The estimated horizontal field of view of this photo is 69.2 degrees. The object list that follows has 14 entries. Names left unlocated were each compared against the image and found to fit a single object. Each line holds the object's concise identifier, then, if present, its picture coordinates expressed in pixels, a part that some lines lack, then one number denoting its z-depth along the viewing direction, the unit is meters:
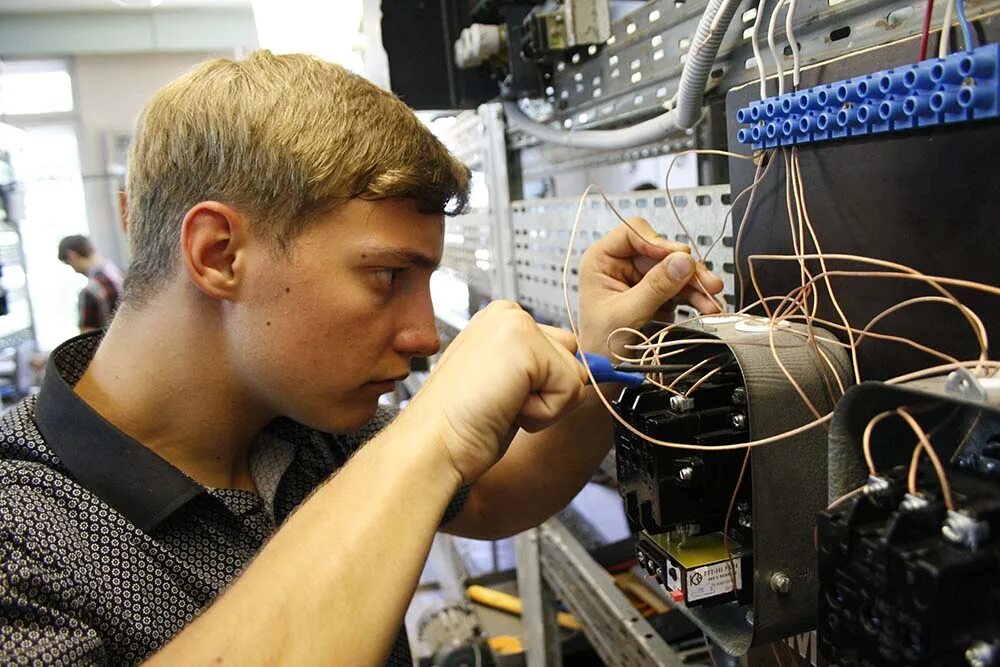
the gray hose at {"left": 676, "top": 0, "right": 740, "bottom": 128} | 0.68
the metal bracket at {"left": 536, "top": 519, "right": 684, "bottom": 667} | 1.04
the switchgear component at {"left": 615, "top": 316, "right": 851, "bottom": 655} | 0.58
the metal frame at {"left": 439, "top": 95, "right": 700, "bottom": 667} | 1.10
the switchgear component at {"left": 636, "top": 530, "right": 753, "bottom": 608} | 0.60
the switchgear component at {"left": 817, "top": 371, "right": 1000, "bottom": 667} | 0.37
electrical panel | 0.40
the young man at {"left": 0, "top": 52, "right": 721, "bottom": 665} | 0.57
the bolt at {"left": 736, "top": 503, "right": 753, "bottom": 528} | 0.62
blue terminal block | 0.45
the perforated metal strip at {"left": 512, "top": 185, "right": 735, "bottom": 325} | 0.83
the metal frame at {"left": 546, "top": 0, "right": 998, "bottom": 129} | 0.59
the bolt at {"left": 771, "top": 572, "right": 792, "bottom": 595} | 0.59
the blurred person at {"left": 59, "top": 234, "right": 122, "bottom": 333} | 4.00
